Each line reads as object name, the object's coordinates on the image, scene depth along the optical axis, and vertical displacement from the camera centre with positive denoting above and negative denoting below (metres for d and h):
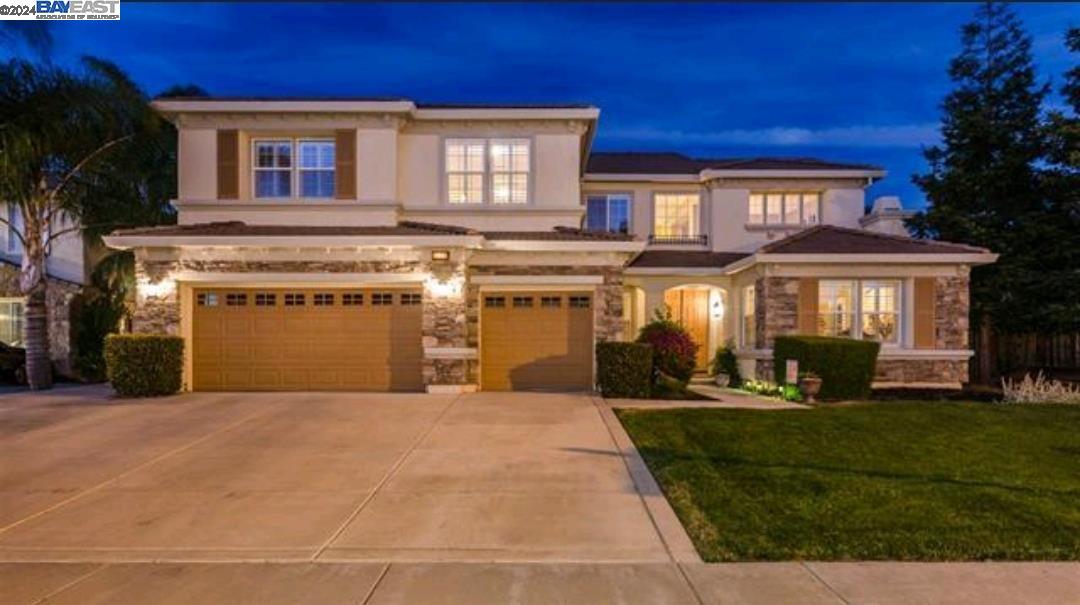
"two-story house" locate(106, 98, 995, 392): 13.84 +0.91
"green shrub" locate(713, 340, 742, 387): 17.98 -1.44
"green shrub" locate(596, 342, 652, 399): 13.36 -1.17
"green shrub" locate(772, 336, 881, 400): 13.94 -1.13
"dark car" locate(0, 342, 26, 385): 17.59 -1.49
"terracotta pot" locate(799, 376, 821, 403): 13.54 -1.53
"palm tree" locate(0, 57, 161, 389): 14.20 +3.46
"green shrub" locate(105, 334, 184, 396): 12.82 -1.05
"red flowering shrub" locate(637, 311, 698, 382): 14.55 -0.92
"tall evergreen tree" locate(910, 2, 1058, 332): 17.06 +3.23
